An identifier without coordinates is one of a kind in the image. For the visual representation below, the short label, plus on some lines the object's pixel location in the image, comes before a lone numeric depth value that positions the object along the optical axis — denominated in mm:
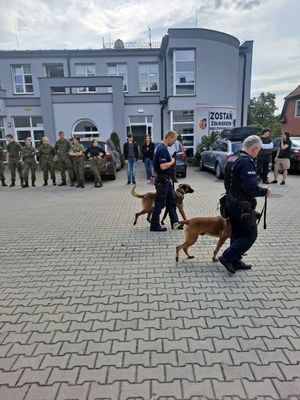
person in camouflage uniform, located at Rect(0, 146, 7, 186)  11269
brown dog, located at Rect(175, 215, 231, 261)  4045
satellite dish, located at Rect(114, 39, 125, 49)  24203
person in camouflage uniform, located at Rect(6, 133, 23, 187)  11008
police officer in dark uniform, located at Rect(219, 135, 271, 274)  3400
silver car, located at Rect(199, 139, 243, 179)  11336
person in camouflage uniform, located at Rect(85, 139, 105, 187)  10875
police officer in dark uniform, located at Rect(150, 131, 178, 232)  5234
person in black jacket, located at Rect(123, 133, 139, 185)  11016
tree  67625
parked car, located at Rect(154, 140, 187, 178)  11773
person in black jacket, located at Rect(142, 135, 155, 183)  10688
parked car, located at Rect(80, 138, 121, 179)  11474
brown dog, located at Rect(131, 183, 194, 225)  5750
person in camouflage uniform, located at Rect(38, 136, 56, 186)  10914
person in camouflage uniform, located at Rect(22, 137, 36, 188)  11008
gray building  17484
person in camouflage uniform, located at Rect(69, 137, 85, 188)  10469
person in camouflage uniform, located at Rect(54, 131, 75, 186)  10938
